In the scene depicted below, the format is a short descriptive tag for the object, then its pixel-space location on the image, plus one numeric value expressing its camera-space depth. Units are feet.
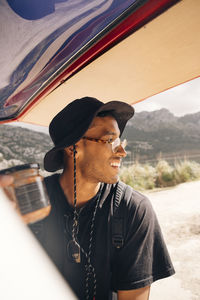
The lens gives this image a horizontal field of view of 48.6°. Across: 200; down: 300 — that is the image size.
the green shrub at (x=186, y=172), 30.79
